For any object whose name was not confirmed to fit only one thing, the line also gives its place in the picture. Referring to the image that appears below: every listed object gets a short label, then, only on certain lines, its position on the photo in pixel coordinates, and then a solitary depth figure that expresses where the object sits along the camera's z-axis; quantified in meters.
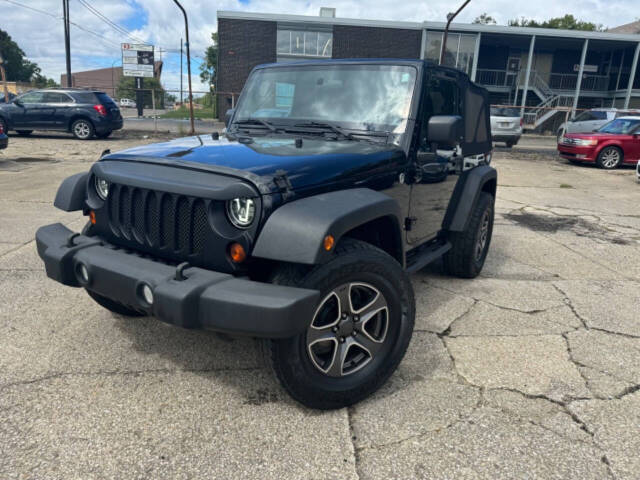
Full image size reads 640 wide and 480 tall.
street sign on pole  24.56
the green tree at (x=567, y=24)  52.19
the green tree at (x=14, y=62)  70.06
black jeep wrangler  2.08
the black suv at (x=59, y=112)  16.17
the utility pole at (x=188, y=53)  16.21
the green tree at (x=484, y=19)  58.46
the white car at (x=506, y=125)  19.11
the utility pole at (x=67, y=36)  27.70
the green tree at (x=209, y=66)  66.88
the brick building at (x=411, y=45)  30.23
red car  13.86
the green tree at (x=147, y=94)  64.38
